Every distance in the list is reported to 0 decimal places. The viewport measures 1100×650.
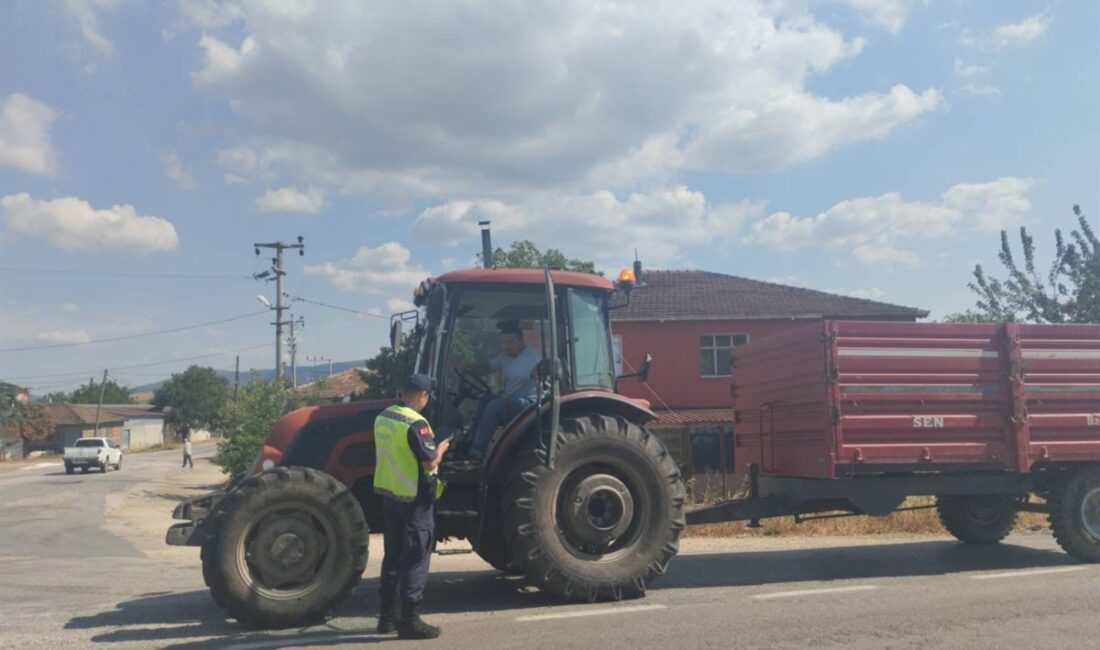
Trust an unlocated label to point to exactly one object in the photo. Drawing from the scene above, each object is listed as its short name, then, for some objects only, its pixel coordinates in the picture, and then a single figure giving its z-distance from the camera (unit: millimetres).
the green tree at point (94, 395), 103812
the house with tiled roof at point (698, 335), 27031
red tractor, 5957
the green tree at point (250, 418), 25062
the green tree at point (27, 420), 56969
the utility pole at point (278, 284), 39938
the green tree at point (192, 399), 89125
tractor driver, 6785
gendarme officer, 5695
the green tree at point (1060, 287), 28047
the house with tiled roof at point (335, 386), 28452
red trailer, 7723
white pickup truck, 42094
